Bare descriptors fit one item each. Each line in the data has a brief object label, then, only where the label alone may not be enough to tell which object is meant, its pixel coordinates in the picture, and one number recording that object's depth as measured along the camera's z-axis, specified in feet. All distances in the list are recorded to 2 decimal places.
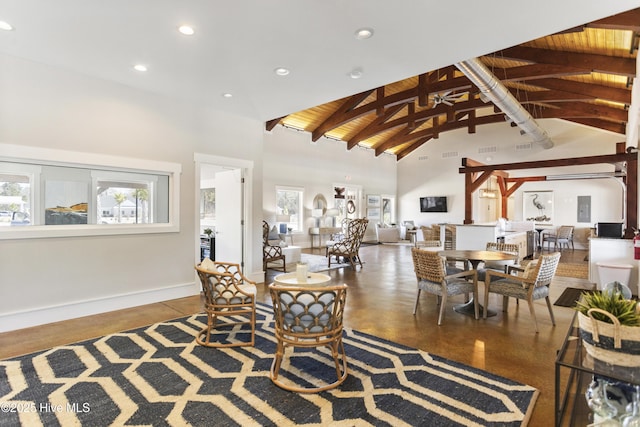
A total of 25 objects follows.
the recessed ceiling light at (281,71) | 12.15
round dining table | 13.23
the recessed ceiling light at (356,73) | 12.06
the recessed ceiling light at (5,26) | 9.21
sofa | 43.14
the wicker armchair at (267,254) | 21.86
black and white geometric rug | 6.58
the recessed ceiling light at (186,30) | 9.36
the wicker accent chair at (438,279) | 12.33
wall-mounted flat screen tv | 44.78
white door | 18.34
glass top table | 10.06
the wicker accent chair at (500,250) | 15.46
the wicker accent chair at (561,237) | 35.68
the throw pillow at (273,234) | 27.43
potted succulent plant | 4.55
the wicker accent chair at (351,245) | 23.77
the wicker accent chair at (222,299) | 10.09
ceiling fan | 25.27
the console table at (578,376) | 4.68
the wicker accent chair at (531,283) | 11.63
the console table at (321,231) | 36.78
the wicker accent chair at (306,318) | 7.83
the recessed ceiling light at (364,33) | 9.44
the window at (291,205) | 35.24
